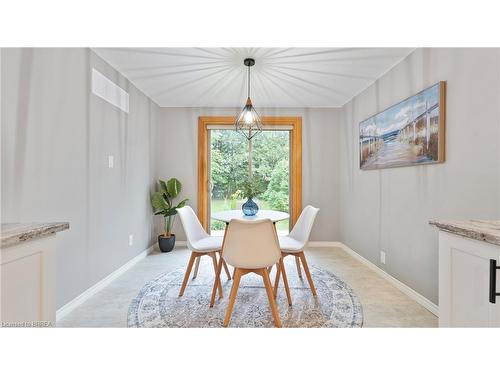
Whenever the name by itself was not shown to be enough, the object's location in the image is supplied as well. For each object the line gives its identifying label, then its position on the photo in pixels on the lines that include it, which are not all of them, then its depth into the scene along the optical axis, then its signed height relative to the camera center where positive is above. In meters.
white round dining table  2.32 -0.30
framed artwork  2.04 +0.51
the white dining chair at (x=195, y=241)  2.35 -0.56
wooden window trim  4.27 +0.49
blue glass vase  2.51 -0.23
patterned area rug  1.93 -1.03
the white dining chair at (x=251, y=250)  1.82 -0.47
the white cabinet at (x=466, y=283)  1.03 -0.44
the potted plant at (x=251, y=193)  2.43 -0.08
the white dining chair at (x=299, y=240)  2.31 -0.55
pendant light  2.60 +0.74
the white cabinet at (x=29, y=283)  0.99 -0.42
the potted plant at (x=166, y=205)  3.86 -0.32
